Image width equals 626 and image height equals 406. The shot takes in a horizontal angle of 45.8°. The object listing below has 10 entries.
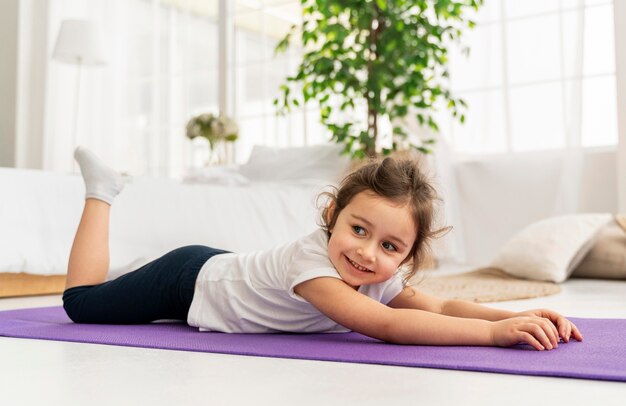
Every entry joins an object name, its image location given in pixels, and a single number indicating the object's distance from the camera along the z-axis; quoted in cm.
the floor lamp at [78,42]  475
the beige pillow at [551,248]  312
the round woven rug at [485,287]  248
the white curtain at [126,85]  549
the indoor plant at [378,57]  380
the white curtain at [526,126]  398
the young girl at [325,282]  135
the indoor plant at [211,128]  439
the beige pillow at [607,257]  322
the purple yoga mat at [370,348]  113
